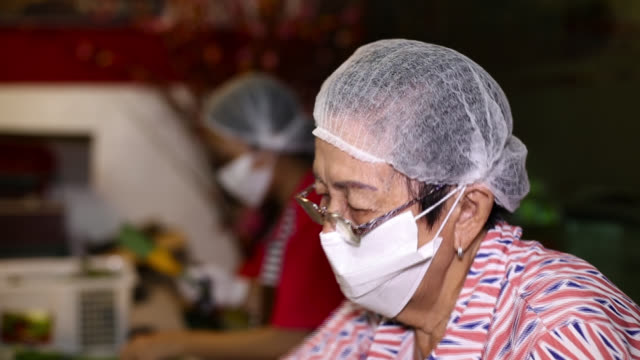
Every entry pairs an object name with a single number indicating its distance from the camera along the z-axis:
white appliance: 2.54
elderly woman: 1.02
